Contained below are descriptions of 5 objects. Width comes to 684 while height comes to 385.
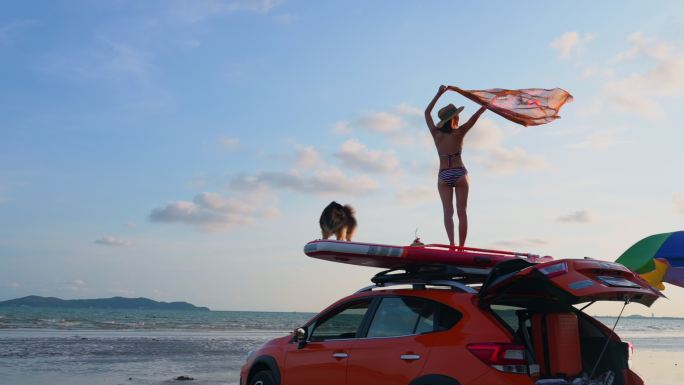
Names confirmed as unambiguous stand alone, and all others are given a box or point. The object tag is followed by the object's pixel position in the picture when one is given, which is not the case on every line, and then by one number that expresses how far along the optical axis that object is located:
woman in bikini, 8.70
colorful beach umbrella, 7.34
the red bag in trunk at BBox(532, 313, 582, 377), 5.70
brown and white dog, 8.22
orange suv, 5.25
